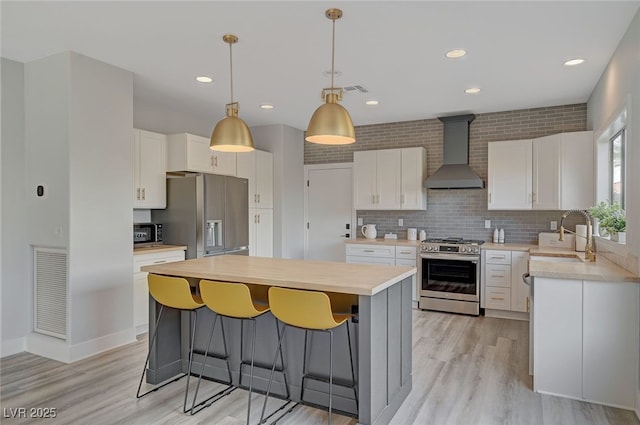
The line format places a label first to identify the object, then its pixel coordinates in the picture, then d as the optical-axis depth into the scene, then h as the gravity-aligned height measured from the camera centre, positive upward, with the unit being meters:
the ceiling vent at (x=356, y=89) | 4.34 +1.35
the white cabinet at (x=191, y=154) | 4.71 +0.69
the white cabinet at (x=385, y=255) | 5.45 -0.61
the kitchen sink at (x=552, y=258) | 4.10 -0.50
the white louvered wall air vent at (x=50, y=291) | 3.54 -0.72
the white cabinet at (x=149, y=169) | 4.38 +0.48
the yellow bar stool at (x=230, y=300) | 2.46 -0.56
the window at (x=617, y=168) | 3.80 +0.44
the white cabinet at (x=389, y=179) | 5.72 +0.47
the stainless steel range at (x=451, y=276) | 5.04 -0.83
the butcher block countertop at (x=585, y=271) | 2.69 -0.43
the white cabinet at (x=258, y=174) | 5.72 +0.55
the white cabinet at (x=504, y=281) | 4.83 -0.86
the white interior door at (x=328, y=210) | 6.55 +0.02
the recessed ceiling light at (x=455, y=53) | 3.35 +1.33
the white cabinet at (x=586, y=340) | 2.67 -0.89
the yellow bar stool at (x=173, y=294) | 2.69 -0.56
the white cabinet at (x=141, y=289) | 4.06 -0.80
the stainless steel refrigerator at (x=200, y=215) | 4.63 -0.04
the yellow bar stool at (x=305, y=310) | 2.23 -0.57
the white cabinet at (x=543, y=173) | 4.60 +0.46
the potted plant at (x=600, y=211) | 3.31 +0.00
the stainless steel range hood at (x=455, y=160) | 5.38 +0.71
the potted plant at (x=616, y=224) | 3.11 -0.10
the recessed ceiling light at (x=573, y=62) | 3.57 +1.34
